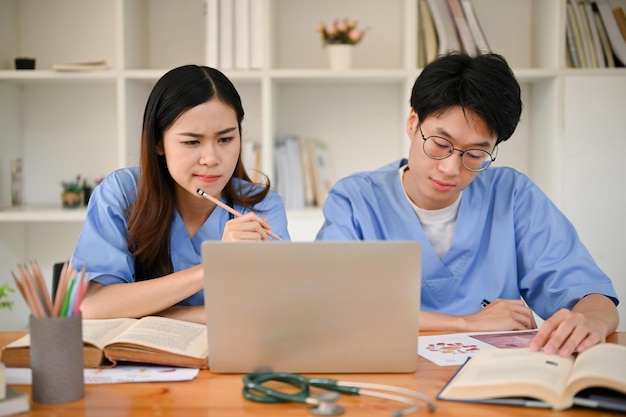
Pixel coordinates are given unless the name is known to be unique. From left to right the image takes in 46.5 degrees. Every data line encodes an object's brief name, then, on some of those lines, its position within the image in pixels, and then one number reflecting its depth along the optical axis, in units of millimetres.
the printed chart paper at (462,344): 1285
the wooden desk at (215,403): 1020
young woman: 1662
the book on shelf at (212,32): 2729
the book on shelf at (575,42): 2738
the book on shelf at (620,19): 2744
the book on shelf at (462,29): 2736
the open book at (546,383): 1031
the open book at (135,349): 1212
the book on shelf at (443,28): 2740
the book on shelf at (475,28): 2746
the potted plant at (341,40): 2756
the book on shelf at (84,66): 2736
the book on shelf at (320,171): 2906
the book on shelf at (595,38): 2734
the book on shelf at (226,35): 2729
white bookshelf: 2939
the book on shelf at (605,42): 2748
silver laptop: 1081
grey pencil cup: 1046
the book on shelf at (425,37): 2746
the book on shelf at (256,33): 2719
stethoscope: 1009
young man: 1675
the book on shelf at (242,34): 2727
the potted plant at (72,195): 2906
